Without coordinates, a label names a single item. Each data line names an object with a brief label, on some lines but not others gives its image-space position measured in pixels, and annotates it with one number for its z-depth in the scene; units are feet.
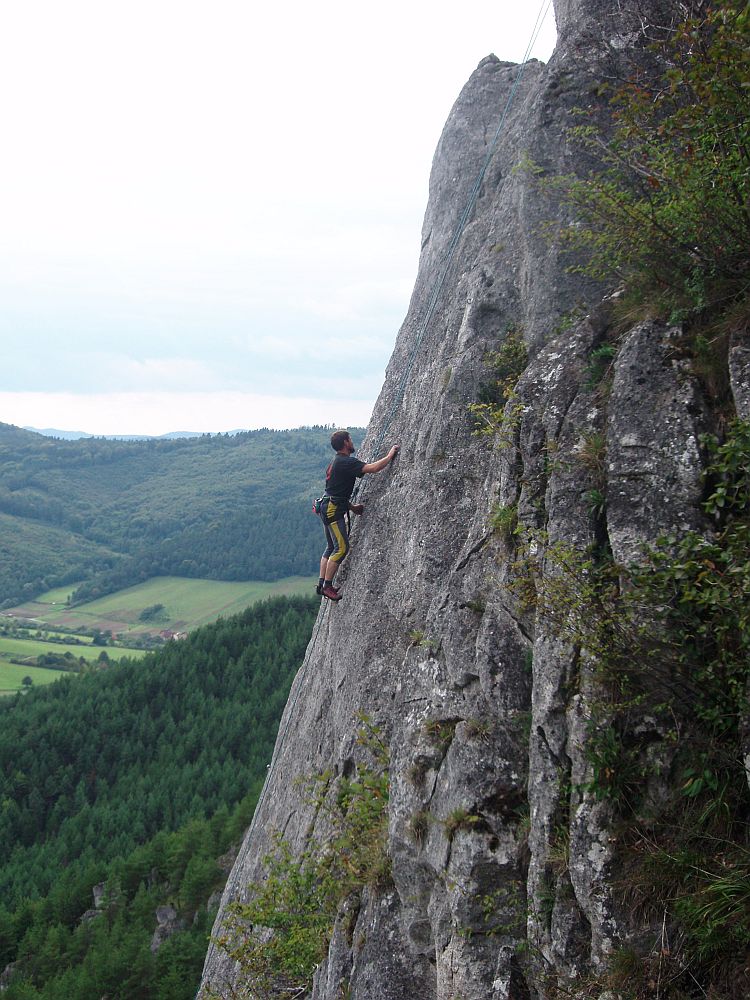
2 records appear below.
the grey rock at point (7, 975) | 157.01
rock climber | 42.22
